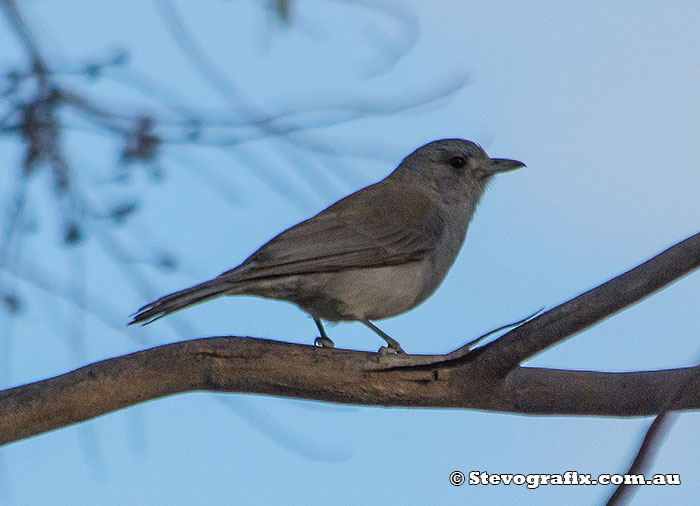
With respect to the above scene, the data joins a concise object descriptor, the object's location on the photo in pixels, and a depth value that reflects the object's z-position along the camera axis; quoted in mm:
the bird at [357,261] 9016
